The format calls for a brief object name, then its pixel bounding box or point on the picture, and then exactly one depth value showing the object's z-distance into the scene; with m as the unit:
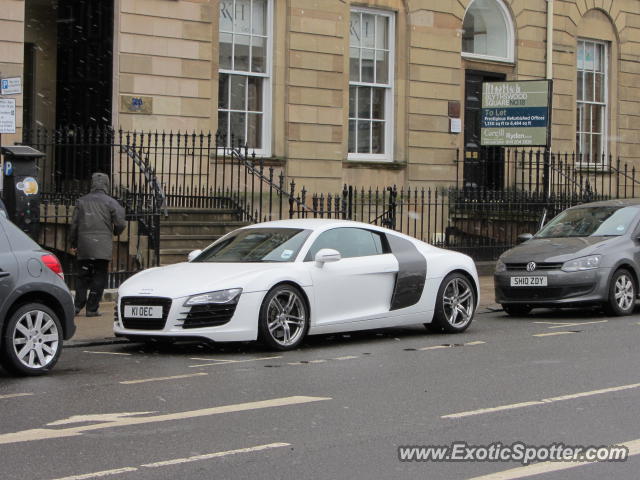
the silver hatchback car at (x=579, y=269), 14.99
